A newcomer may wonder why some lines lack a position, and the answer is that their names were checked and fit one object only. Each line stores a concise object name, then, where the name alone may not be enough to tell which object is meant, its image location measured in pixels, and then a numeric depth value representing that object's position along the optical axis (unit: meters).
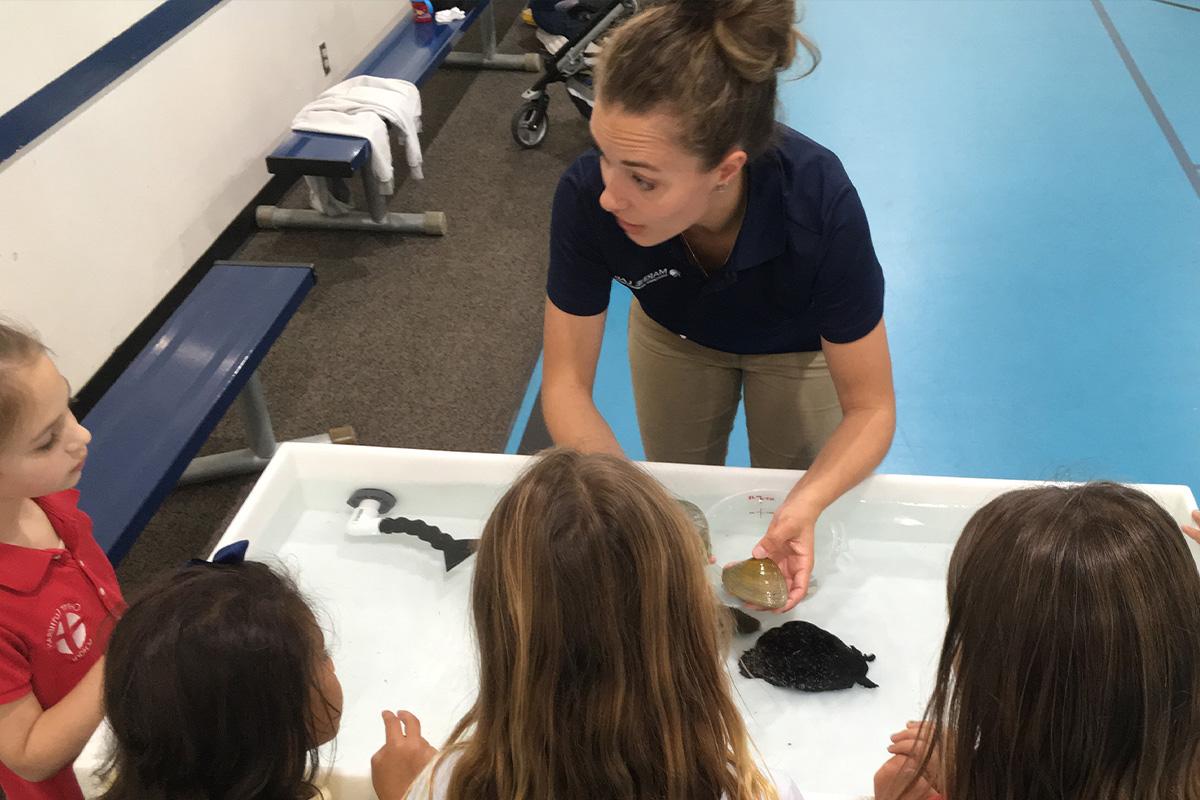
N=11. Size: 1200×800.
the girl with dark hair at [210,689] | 0.88
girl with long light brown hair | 0.85
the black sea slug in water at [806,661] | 1.29
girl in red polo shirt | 1.17
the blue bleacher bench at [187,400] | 1.90
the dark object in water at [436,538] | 1.47
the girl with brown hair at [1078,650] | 0.84
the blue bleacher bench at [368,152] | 3.23
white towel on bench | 3.36
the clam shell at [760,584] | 1.37
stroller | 3.87
